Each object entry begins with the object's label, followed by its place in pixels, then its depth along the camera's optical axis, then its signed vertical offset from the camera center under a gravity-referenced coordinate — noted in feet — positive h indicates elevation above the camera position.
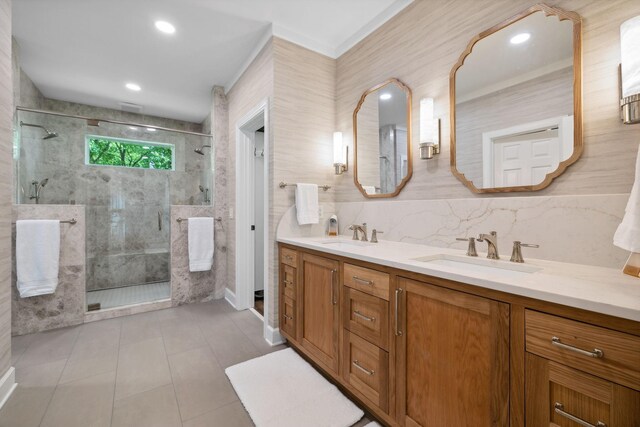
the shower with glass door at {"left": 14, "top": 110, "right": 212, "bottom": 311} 9.86 +1.00
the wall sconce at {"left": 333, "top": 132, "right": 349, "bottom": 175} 8.05 +1.67
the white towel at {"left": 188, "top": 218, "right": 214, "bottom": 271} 10.47 -1.22
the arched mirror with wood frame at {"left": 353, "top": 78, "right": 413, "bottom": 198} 6.47 +1.87
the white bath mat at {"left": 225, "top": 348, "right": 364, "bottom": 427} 4.73 -3.61
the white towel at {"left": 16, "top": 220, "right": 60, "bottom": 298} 7.83 -1.25
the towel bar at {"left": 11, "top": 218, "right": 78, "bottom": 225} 8.50 -0.24
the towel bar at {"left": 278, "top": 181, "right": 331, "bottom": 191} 7.47 +0.76
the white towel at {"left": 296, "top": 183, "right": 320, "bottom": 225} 7.52 +0.22
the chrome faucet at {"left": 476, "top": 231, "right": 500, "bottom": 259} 4.45 -0.54
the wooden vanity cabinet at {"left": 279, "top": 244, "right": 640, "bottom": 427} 2.35 -1.66
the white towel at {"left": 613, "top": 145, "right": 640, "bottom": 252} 2.93 -0.16
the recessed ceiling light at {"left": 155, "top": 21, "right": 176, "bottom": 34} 7.43 +5.20
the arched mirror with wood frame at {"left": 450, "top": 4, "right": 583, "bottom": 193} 4.09 +1.83
